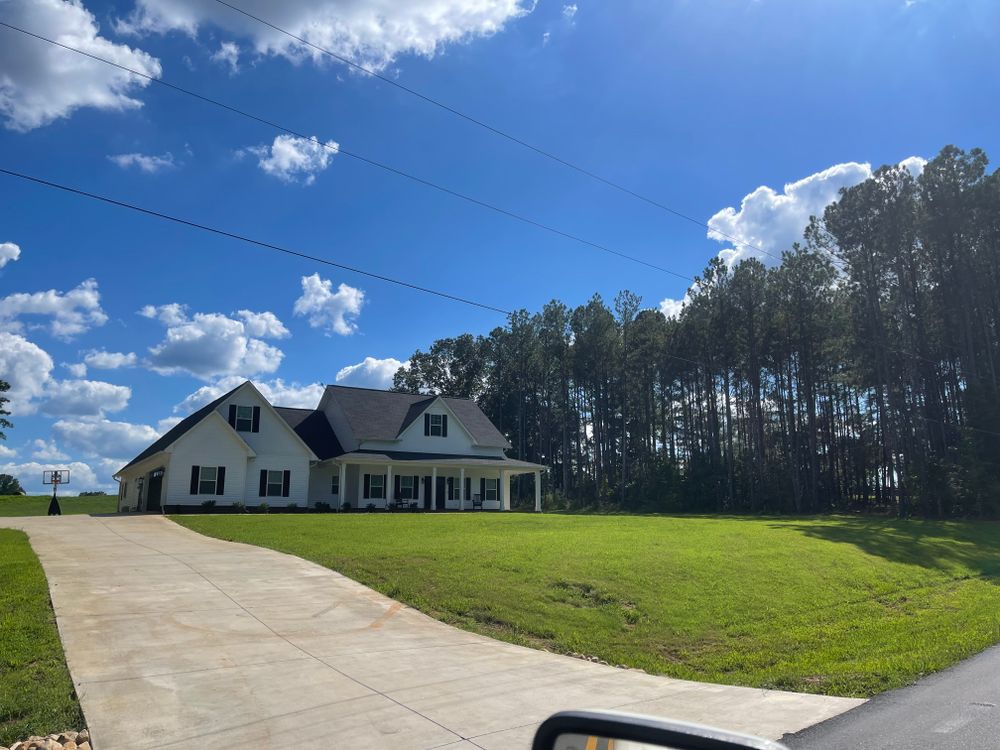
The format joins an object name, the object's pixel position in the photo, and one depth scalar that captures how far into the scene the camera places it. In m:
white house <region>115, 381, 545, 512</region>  32.75
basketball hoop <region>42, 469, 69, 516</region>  34.44
